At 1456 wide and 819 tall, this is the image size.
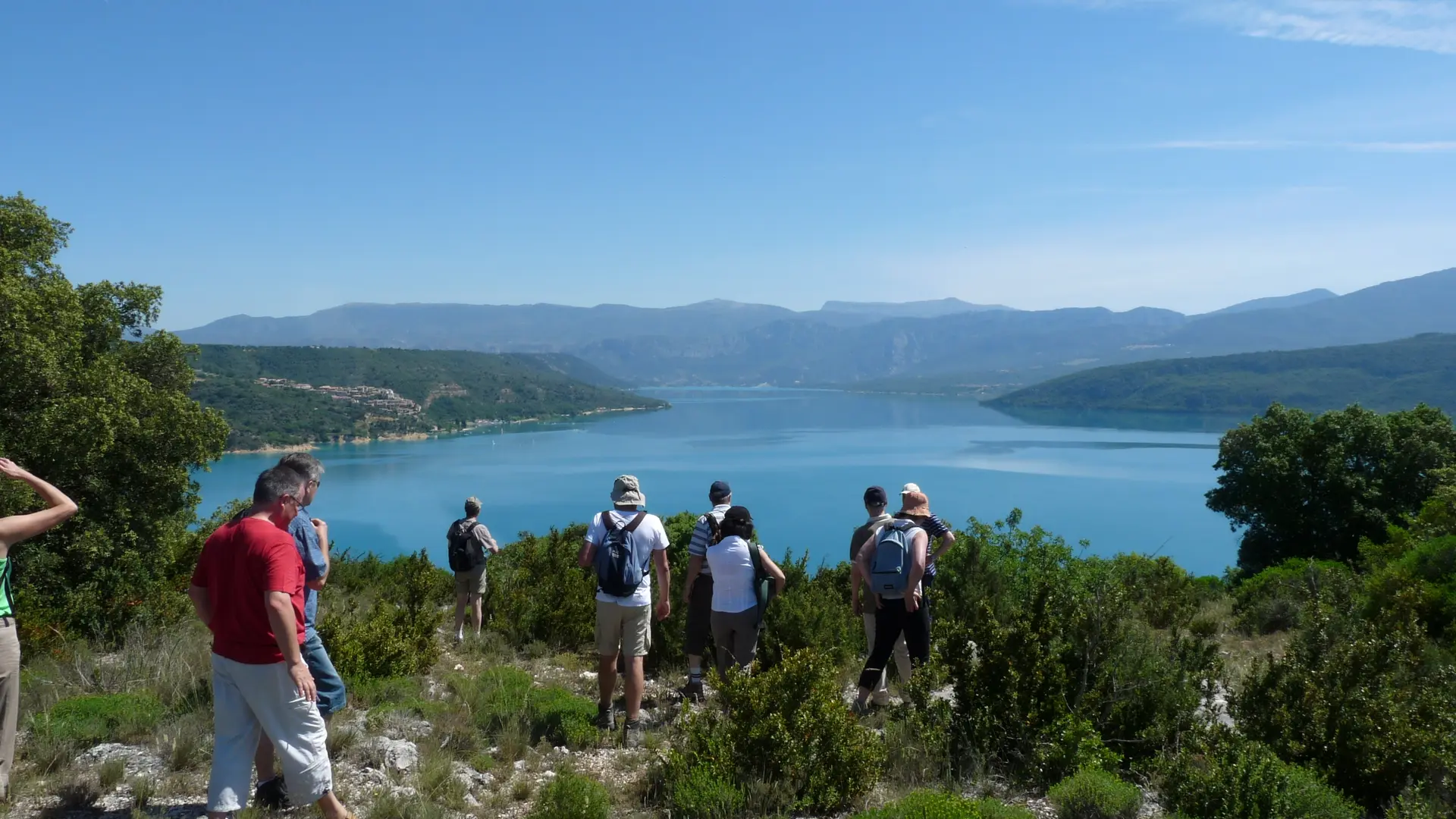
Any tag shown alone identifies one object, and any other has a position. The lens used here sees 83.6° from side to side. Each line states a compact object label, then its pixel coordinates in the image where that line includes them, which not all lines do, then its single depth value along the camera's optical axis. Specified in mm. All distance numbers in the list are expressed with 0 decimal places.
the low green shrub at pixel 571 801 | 3115
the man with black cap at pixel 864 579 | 5016
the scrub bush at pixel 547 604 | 6925
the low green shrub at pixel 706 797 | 3266
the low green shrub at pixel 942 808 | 2926
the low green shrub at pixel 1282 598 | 8281
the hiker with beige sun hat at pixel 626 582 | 4395
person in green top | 3164
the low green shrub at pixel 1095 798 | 3270
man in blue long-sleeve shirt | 3410
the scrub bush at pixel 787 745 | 3449
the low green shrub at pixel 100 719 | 3969
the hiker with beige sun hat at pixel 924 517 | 5102
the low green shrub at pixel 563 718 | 4320
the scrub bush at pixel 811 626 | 5820
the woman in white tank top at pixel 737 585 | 4840
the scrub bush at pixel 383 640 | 5027
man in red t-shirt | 2932
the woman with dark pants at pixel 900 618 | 4695
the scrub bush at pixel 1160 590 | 8641
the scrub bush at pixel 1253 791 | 2965
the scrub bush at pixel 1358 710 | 3354
